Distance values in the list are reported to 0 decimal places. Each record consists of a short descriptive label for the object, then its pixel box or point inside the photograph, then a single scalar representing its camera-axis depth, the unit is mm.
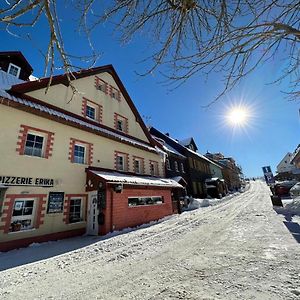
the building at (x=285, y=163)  61359
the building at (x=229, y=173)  52941
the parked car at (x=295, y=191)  15811
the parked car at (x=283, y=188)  23878
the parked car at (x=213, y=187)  32125
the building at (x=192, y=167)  27220
